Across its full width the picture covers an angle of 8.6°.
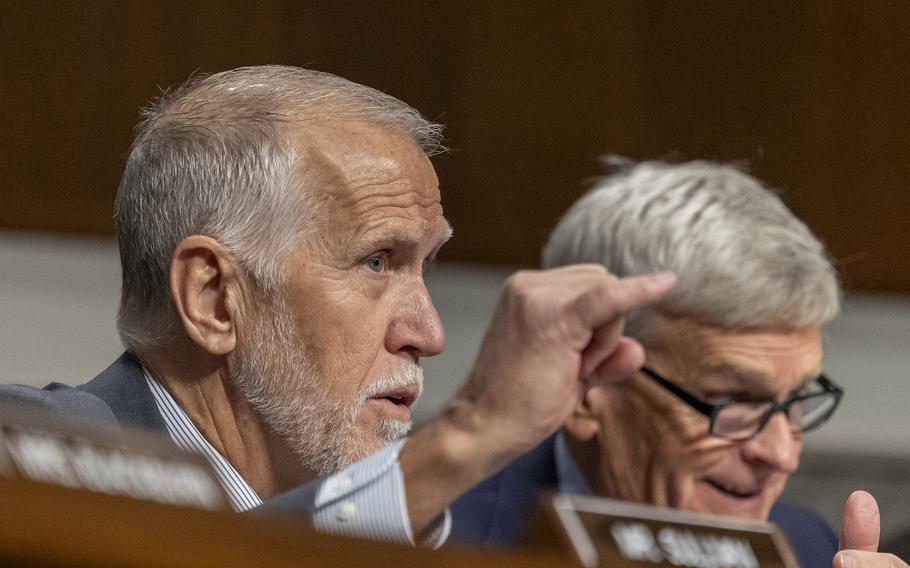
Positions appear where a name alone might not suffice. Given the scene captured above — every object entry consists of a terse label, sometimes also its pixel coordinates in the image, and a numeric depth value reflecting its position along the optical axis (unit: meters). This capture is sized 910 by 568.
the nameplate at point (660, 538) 3.15
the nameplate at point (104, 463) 2.68
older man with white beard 3.48
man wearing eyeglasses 3.70
